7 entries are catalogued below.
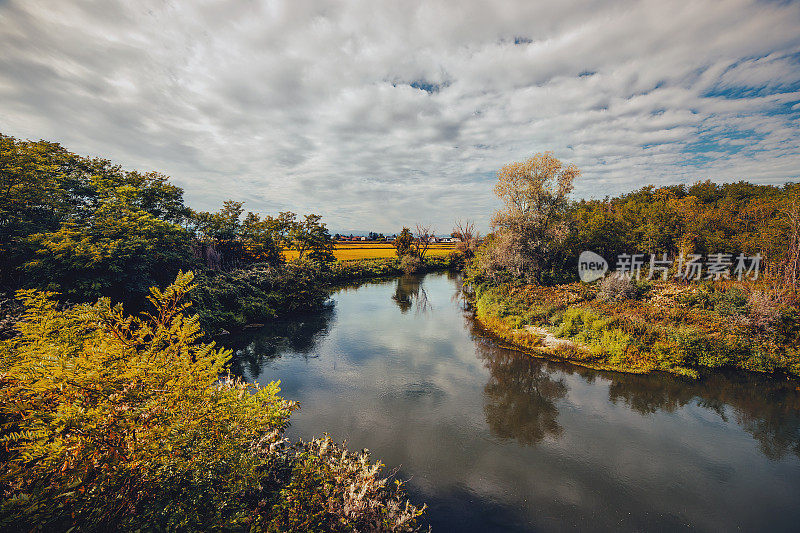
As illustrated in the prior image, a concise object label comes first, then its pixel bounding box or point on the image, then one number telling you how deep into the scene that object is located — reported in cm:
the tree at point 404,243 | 5666
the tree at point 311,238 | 3325
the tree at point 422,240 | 5838
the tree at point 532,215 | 2608
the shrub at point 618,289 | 2038
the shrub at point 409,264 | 5012
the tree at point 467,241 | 5375
